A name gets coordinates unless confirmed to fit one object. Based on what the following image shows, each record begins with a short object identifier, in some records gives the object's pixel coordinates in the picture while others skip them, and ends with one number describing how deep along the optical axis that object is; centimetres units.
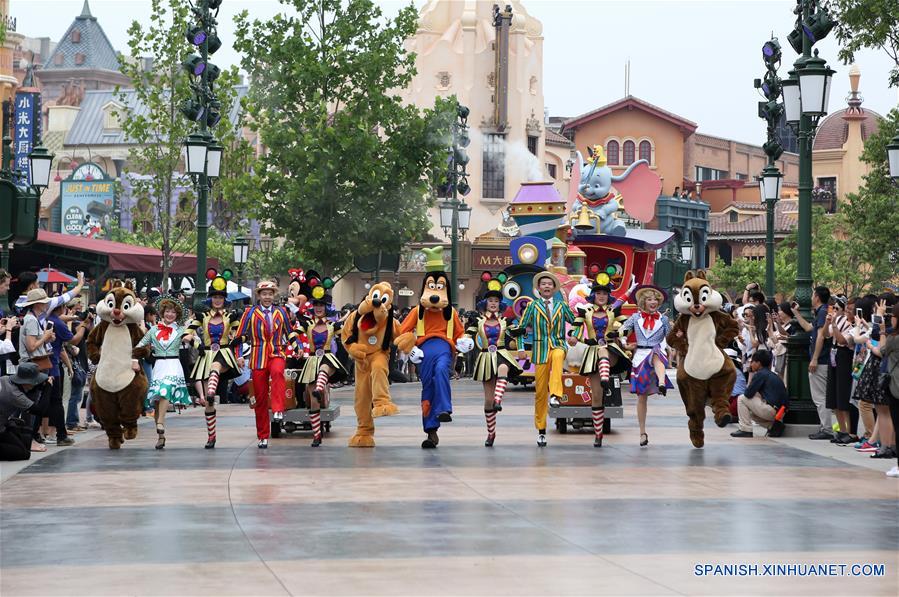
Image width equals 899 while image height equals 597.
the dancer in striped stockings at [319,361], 1675
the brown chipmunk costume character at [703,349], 1554
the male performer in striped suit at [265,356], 1609
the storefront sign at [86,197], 8181
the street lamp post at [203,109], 2311
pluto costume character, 1602
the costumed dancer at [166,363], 1597
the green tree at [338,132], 3650
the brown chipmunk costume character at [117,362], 1541
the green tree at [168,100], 3369
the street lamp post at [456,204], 3762
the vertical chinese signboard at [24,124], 5694
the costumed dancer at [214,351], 1608
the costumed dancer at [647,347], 1631
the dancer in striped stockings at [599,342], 1662
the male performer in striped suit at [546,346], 1641
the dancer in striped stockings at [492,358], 1633
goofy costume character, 1590
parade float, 1834
